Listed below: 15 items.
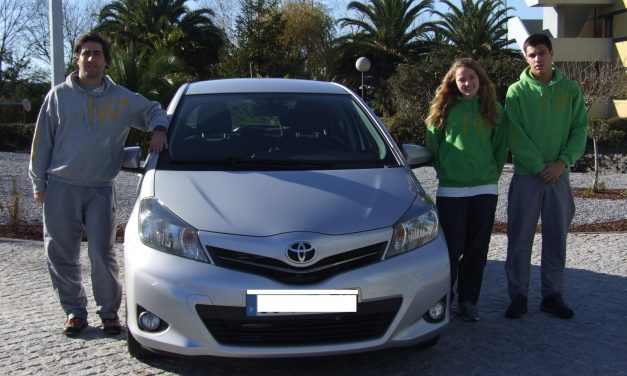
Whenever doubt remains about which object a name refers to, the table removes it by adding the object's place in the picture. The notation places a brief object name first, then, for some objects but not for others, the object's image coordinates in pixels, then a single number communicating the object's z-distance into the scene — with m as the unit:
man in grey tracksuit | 4.22
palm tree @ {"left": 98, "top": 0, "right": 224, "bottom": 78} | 33.66
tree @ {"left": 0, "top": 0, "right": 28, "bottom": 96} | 43.83
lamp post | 24.31
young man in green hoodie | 4.55
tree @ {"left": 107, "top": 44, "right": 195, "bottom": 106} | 19.92
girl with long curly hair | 4.44
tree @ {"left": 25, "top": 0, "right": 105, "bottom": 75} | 48.22
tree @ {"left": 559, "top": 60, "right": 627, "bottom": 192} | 13.95
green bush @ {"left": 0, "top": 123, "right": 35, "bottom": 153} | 23.20
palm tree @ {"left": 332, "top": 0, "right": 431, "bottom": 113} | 35.78
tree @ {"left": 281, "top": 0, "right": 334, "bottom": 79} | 42.91
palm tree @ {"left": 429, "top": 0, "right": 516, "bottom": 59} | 33.00
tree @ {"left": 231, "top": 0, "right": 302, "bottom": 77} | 25.00
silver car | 3.17
